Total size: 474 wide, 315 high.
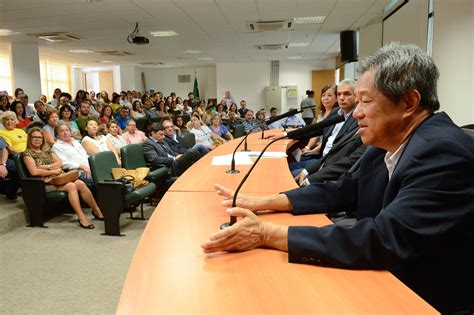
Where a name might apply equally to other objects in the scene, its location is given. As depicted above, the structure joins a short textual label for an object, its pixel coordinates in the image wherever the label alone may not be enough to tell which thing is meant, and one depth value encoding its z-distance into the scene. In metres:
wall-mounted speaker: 9.11
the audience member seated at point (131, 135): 5.62
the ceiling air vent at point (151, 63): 14.73
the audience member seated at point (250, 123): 7.98
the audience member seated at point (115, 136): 5.38
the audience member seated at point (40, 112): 6.31
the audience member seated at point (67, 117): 5.45
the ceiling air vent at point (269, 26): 7.93
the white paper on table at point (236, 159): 2.78
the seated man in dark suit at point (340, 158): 2.36
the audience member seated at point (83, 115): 5.98
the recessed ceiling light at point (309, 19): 7.64
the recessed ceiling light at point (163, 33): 8.76
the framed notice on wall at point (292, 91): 15.20
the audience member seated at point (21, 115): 5.76
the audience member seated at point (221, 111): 10.31
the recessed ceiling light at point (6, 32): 8.23
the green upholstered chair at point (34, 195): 3.77
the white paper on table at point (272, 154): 3.16
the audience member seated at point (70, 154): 4.24
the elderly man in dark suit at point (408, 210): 0.89
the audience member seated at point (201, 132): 6.69
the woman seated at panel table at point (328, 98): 4.15
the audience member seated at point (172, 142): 5.23
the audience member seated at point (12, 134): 4.67
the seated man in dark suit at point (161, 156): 4.50
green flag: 16.04
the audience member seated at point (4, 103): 5.99
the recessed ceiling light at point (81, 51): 11.41
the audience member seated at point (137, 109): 8.47
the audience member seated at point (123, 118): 7.27
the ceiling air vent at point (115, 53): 11.70
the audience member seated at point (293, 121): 8.61
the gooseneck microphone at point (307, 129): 1.69
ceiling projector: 7.80
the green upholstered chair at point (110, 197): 3.55
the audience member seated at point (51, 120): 5.13
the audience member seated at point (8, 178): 4.32
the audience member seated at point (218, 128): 7.38
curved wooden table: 0.82
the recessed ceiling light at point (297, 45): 11.10
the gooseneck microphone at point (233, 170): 2.38
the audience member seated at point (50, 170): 3.82
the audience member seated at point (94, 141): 4.76
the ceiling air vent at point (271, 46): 11.12
